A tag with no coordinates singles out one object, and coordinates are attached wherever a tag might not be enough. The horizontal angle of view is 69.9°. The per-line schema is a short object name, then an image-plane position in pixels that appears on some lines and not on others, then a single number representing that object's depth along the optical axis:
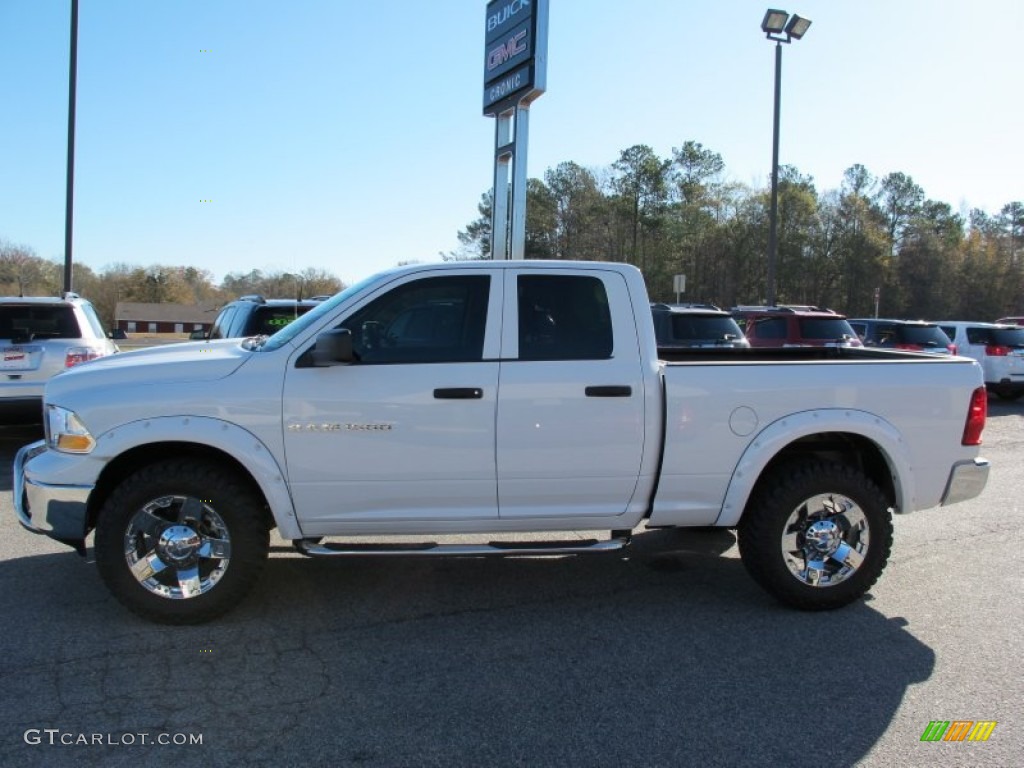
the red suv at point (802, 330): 12.97
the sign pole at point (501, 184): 14.38
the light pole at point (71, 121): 13.90
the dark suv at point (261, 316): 8.98
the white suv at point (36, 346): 8.41
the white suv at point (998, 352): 15.43
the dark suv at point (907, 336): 14.93
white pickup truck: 3.95
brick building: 79.31
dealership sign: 12.85
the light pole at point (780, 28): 19.27
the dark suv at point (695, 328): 11.45
